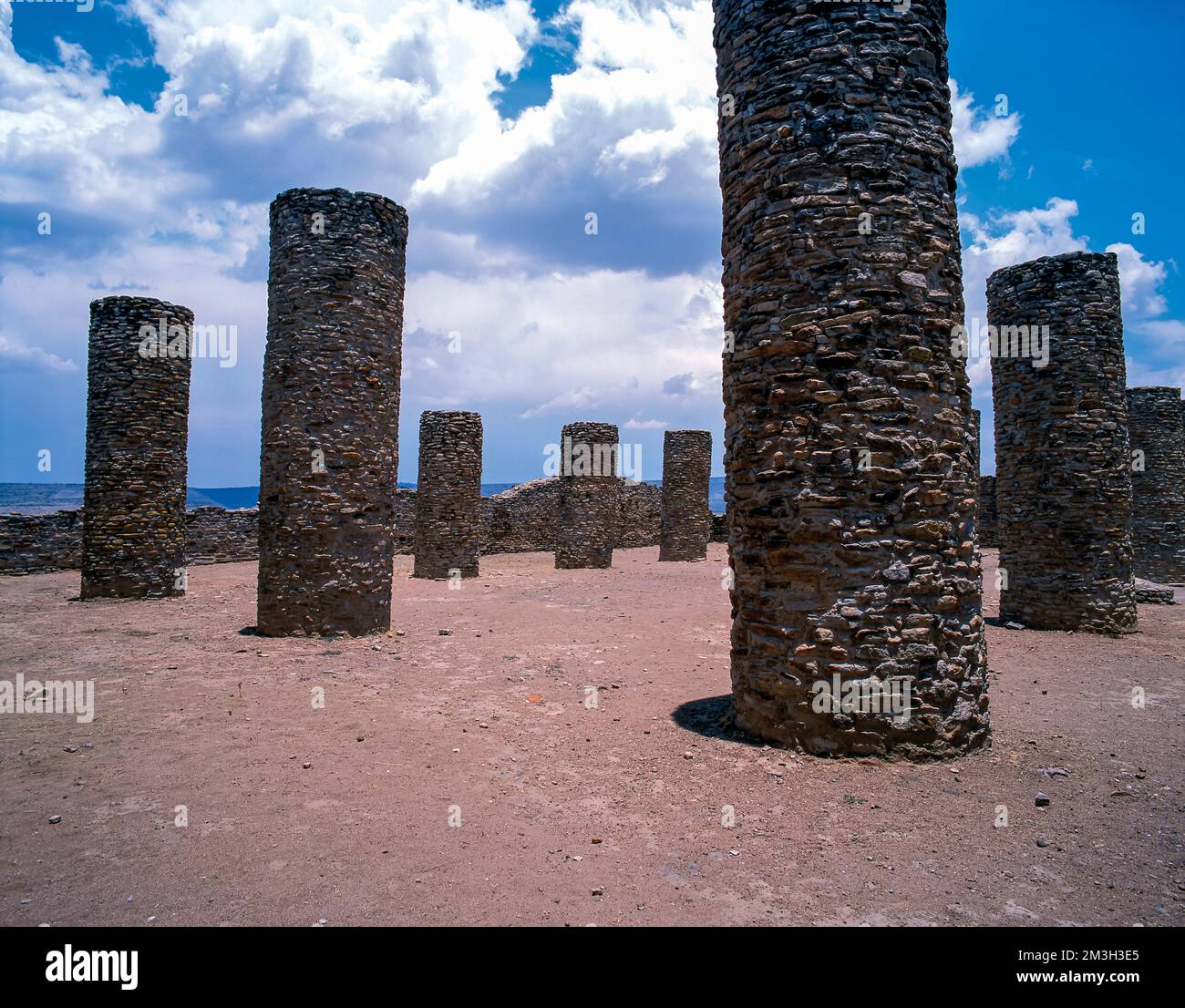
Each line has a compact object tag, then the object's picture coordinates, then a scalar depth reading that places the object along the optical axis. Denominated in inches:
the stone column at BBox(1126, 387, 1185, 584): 661.3
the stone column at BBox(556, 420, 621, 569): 788.6
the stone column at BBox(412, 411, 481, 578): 675.4
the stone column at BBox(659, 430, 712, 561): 862.5
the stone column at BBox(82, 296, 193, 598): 506.9
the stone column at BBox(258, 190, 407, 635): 351.6
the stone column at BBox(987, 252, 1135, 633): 390.6
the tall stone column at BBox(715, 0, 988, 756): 183.9
